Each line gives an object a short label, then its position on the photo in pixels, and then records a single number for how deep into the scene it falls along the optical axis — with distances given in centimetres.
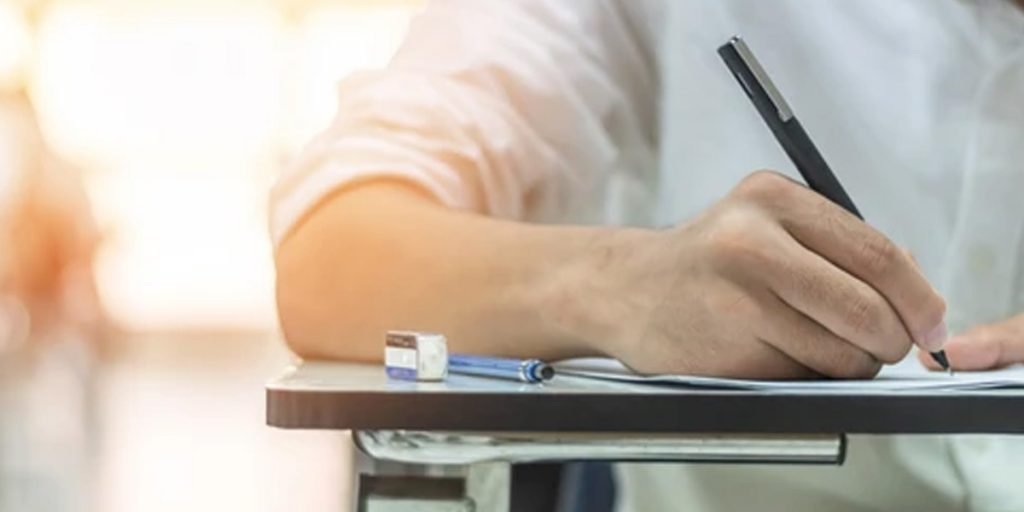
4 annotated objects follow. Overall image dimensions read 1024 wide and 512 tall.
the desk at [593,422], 95
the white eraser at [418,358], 103
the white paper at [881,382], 98
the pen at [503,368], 103
